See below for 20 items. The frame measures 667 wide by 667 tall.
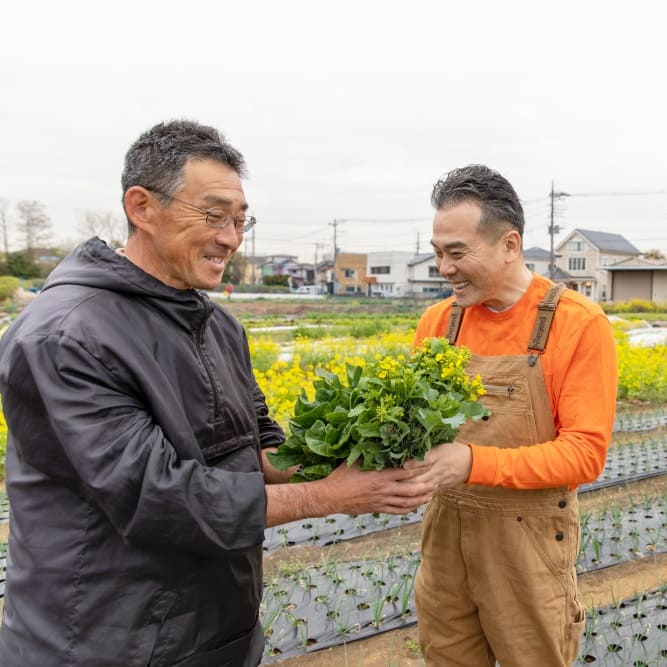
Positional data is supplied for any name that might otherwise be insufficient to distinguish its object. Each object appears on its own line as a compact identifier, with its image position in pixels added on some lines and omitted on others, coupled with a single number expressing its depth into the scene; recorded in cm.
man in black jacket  132
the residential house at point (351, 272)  6456
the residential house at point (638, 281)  3953
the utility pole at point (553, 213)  4016
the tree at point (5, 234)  5644
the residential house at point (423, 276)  5722
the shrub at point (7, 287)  2847
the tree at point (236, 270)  5412
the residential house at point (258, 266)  7863
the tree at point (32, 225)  4968
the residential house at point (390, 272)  5924
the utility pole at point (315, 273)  7512
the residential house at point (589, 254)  5175
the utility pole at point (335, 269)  5823
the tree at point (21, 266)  4166
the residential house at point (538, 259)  5580
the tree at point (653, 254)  5909
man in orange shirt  175
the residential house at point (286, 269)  7544
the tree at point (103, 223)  5238
